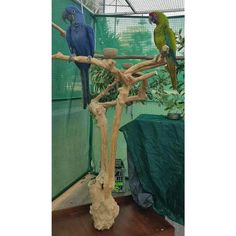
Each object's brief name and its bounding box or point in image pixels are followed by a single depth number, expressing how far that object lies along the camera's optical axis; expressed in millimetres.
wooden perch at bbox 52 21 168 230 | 1640
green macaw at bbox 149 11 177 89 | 1630
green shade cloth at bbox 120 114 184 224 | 1769
